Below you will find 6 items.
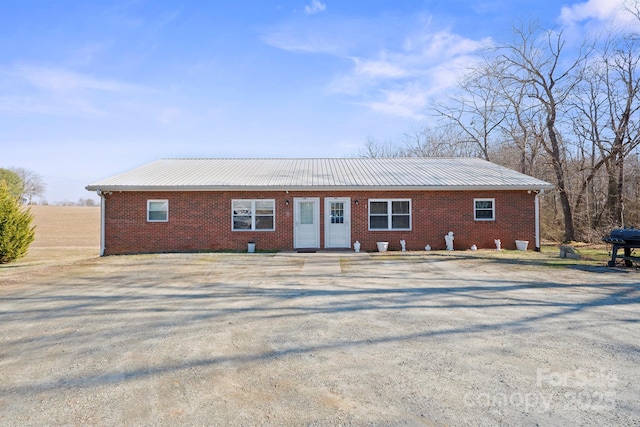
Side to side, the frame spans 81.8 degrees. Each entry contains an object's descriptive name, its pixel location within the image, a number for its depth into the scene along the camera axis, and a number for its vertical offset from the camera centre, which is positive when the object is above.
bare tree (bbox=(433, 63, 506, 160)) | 24.84 +6.81
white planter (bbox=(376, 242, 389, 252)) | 13.89 -0.94
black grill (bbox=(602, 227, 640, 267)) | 9.73 -0.57
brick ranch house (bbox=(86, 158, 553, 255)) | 14.12 +0.30
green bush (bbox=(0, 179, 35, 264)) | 12.84 -0.22
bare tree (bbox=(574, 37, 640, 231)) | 18.41 +3.23
